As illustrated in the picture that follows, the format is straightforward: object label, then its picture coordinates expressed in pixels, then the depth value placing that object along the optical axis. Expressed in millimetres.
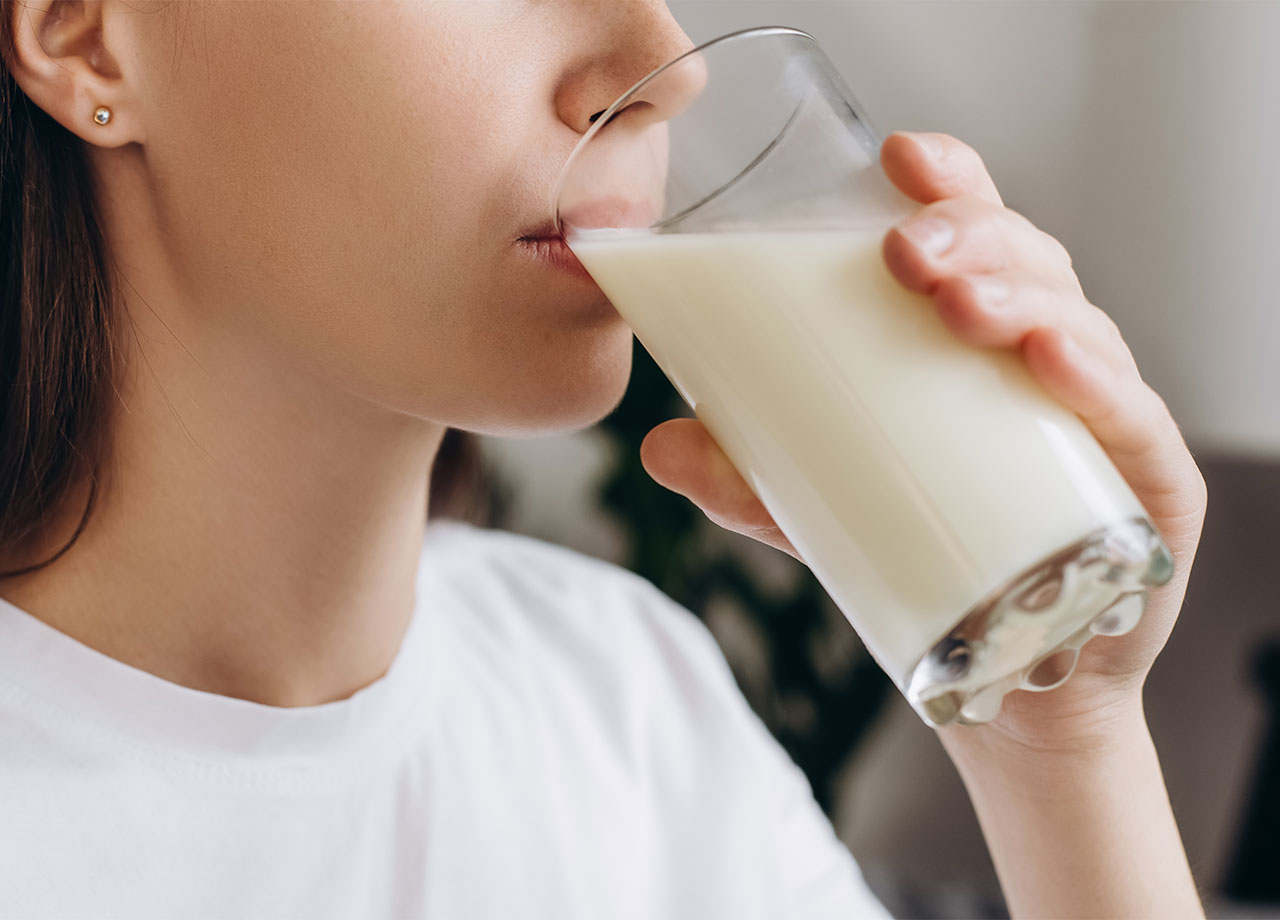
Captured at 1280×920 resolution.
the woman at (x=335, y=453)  685
